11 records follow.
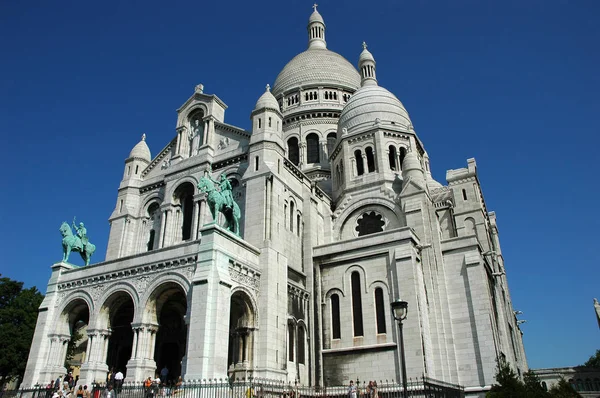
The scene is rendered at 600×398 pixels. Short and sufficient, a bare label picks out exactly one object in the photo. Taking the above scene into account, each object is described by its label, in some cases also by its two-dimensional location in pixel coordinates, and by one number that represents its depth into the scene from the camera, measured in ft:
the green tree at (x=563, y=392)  81.23
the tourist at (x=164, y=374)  85.72
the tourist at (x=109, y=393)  70.30
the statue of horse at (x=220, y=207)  82.17
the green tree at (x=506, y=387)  67.69
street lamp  54.90
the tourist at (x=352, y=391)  74.95
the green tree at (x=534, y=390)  66.96
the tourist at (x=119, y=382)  70.98
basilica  80.43
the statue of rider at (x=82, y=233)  101.40
